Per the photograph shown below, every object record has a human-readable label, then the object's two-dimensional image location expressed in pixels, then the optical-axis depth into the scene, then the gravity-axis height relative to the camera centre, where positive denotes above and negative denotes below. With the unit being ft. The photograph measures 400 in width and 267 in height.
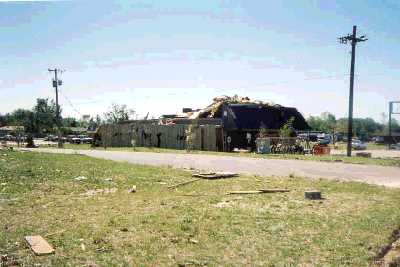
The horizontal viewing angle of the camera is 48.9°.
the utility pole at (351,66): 101.86 +16.36
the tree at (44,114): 287.69 +13.75
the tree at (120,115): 277.64 +12.98
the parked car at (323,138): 195.81 -0.77
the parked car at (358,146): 183.22 -3.96
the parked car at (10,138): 224.33 -1.63
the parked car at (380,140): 283.20 -2.19
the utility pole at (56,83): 171.83 +21.54
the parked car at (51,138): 234.42 -1.63
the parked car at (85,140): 205.27 -2.48
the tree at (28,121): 301.84 +9.65
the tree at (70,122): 389.70 +12.61
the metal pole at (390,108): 139.33 +9.15
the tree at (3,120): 443.57 +15.20
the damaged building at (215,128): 127.24 +2.62
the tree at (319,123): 437.58 +14.25
